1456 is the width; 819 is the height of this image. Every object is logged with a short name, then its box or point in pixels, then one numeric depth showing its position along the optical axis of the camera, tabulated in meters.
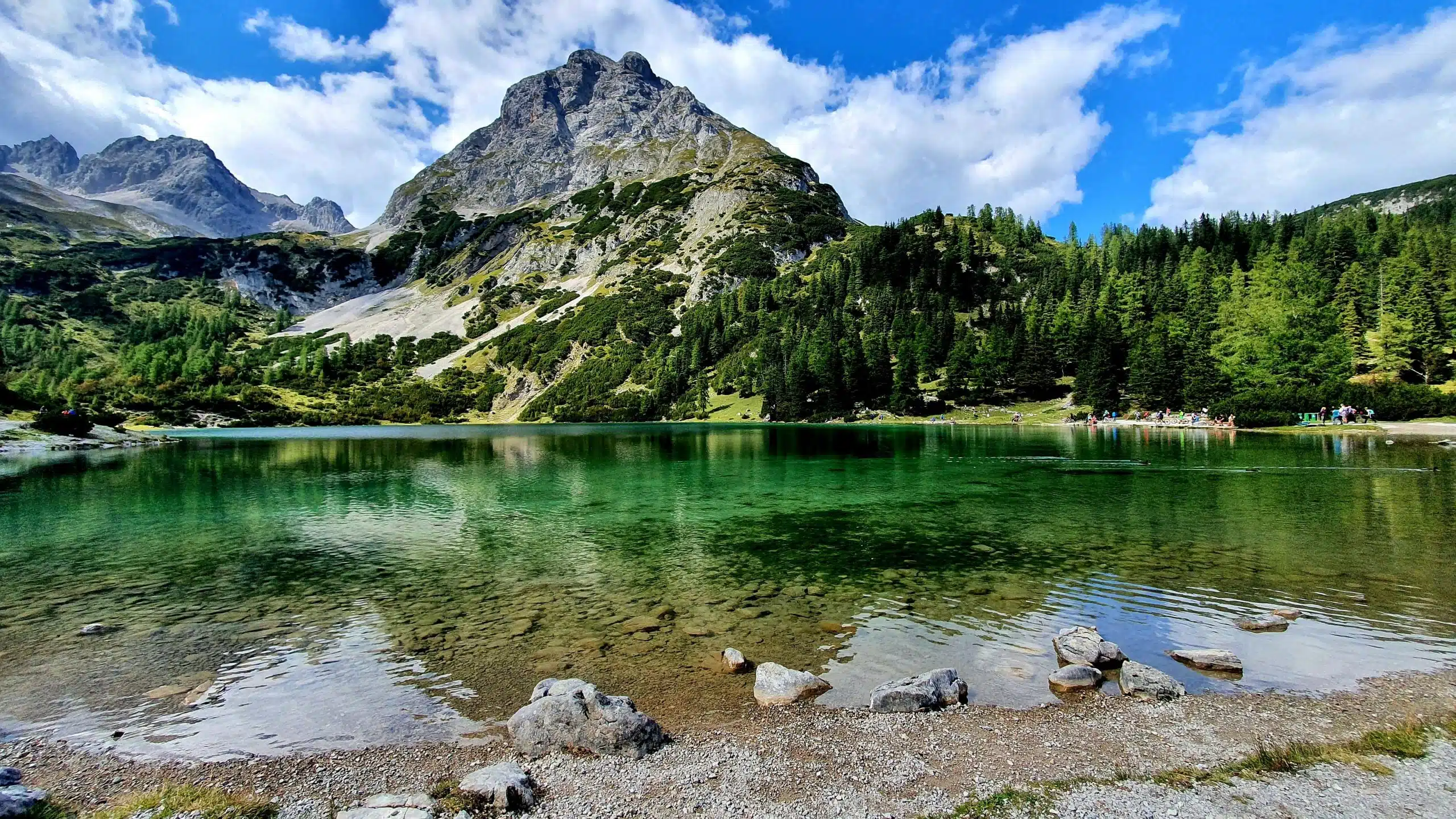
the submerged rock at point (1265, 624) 16.77
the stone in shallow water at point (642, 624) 18.48
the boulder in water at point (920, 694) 12.82
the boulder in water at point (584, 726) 11.30
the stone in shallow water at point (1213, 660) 14.29
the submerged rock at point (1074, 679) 13.62
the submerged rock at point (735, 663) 15.12
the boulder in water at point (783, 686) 13.45
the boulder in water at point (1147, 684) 13.11
